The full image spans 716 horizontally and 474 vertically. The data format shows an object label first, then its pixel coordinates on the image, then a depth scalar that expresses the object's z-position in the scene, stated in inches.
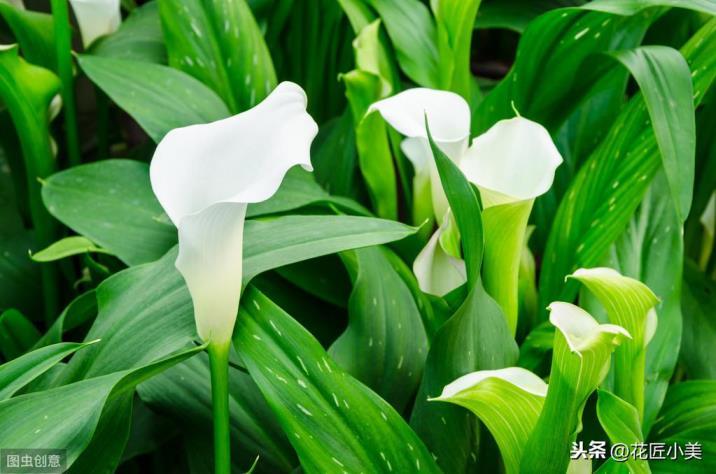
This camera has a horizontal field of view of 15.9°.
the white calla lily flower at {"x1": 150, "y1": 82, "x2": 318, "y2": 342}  50.5
